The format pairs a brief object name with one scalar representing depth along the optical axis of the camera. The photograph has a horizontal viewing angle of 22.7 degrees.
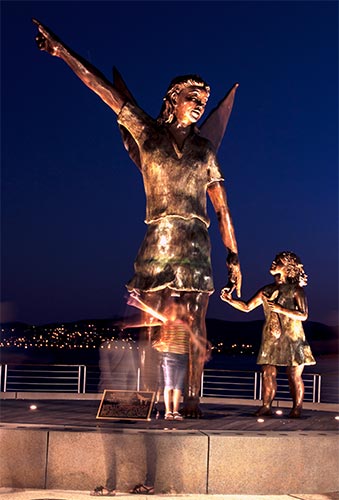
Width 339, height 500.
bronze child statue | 9.09
